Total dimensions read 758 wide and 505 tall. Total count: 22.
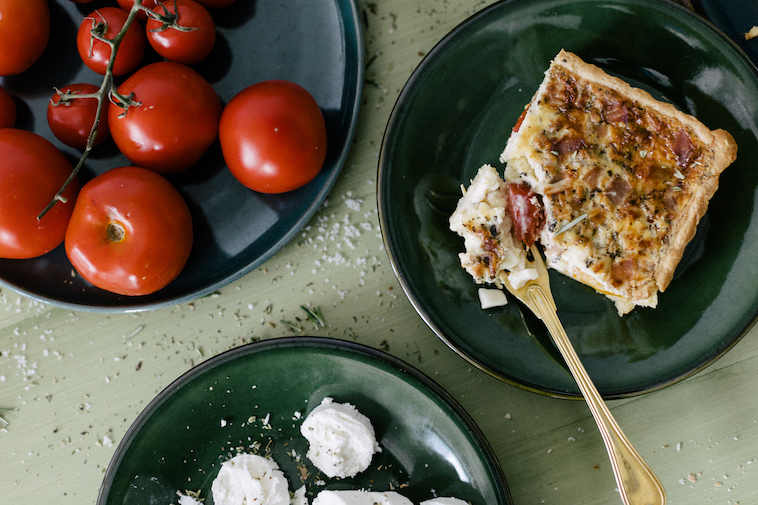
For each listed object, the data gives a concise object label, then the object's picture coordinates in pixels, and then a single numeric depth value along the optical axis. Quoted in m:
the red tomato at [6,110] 0.60
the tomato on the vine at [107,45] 0.59
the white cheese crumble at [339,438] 0.60
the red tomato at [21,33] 0.59
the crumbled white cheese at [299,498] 0.61
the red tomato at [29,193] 0.58
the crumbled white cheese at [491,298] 0.60
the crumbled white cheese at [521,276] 0.60
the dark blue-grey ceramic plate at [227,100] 0.61
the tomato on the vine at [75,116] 0.59
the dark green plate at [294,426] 0.60
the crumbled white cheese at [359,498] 0.60
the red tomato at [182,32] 0.58
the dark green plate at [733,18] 0.62
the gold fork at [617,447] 0.59
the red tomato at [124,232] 0.58
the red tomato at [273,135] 0.58
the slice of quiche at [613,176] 0.59
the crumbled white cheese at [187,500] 0.61
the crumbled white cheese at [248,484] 0.61
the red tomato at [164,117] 0.58
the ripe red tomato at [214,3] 0.60
